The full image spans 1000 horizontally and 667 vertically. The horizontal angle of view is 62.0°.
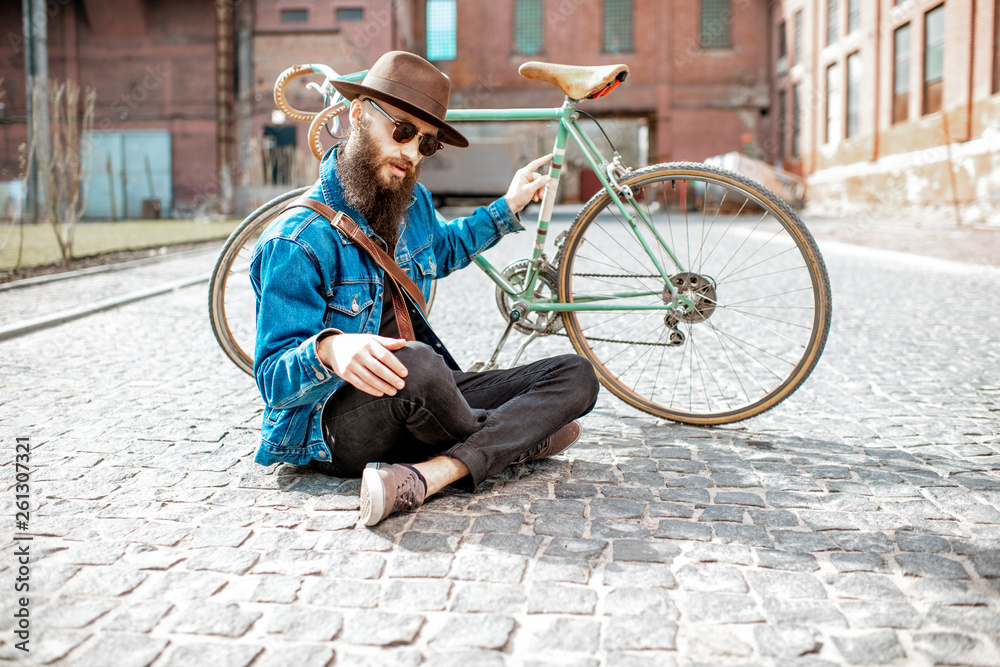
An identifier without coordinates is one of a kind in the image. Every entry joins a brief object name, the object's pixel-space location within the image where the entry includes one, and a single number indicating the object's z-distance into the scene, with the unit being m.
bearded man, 2.36
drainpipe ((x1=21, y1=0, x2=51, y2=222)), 20.38
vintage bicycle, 3.20
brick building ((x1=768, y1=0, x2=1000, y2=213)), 16.75
